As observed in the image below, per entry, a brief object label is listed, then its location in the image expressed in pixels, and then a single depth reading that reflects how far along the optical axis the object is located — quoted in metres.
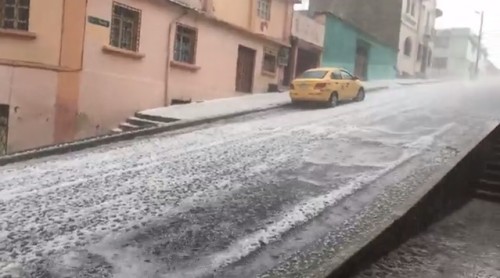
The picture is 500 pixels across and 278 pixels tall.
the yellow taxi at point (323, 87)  19.09
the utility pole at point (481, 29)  51.43
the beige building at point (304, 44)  26.14
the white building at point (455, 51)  63.41
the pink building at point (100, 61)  13.67
